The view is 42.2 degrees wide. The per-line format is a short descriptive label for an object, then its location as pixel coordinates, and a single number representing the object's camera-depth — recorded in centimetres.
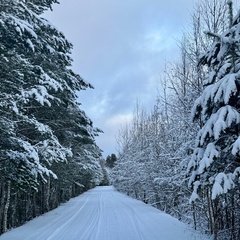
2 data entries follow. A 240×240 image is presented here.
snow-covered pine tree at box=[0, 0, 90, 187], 871
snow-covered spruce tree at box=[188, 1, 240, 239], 501
